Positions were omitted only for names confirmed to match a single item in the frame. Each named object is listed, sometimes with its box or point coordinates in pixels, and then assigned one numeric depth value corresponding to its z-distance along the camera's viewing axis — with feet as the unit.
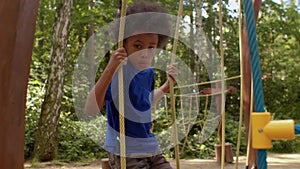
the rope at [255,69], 2.25
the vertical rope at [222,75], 4.75
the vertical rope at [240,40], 5.61
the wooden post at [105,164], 8.93
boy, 4.53
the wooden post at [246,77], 8.60
